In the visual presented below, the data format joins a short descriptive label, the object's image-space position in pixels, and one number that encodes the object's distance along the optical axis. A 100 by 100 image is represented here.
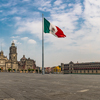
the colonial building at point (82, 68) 125.38
